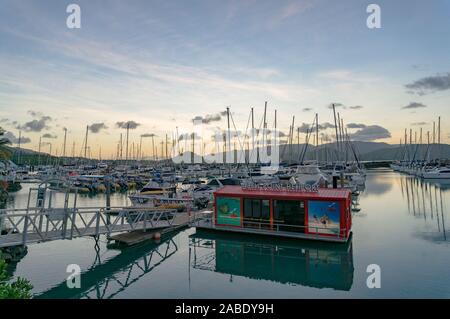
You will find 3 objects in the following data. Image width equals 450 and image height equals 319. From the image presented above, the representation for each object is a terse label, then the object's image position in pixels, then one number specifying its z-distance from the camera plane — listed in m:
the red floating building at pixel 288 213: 23.83
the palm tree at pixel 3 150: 34.59
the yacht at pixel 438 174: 80.06
